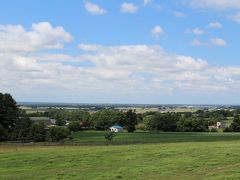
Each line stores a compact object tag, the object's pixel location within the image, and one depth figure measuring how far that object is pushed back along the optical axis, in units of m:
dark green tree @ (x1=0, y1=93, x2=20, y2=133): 94.12
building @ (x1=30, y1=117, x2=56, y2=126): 170.38
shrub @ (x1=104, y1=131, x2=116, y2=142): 91.44
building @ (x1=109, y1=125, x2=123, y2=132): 140.65
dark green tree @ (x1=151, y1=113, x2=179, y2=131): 142.50
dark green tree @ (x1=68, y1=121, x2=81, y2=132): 137.12
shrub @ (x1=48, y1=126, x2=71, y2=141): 91.93
